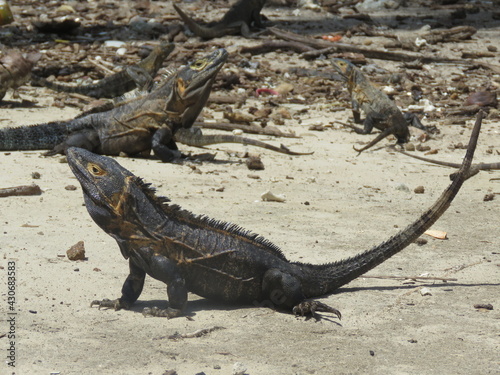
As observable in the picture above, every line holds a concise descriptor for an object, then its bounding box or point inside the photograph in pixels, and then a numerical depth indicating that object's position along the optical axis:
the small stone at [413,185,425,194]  16.62
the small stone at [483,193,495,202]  15.98
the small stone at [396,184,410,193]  16.83
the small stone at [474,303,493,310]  9.62
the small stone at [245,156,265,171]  17.75
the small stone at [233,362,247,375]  7.48
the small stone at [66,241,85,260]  10.84
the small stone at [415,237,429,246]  12.59
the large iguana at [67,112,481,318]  9.09
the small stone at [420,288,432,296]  10.13
